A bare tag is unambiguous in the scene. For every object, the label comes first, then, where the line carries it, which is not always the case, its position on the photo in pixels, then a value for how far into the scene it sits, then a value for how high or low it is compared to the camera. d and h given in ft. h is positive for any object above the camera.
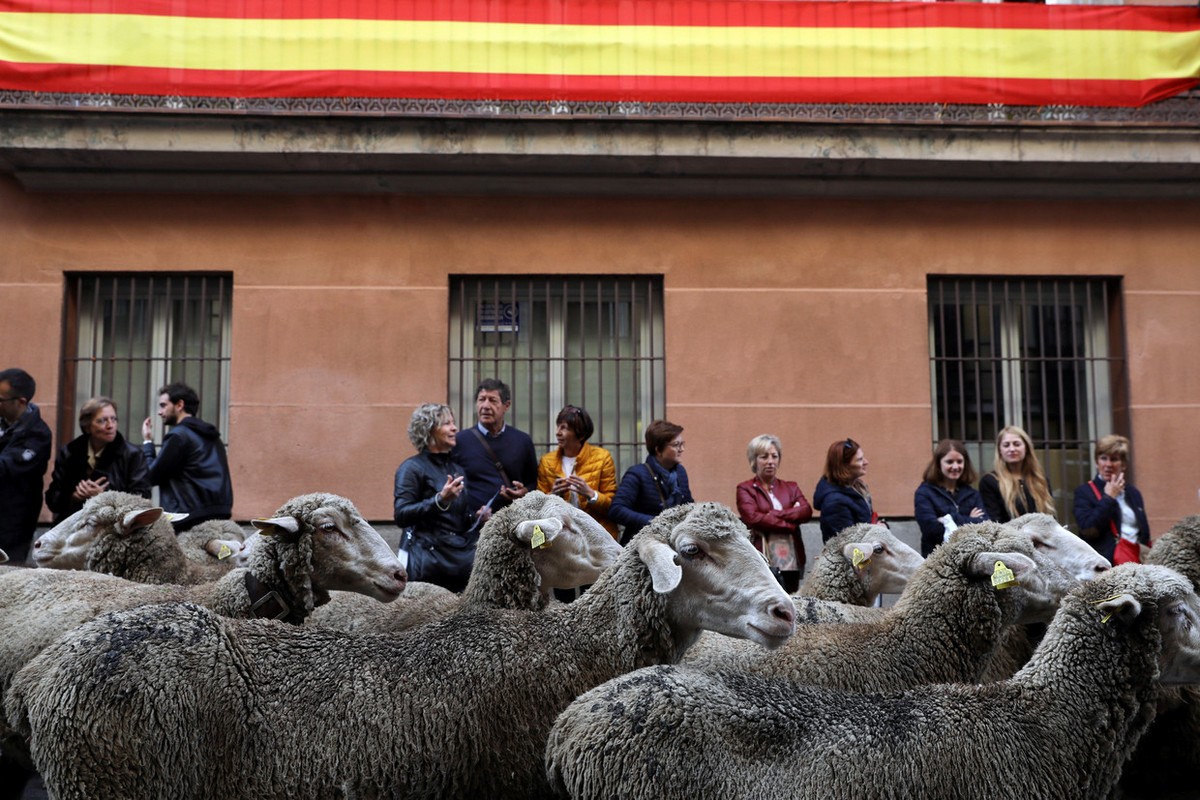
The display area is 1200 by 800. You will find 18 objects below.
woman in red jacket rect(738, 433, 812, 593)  23.13 -1.03
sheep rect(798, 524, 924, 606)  21.12 -2.01
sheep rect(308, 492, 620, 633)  16.99 -1.65
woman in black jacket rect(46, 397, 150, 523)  22.45 -0.04
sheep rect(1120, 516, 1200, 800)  16.12 -4.13
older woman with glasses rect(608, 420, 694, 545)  21.48 -0.44
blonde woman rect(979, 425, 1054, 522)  23.22 -0.48
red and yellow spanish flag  31.07 +11.29
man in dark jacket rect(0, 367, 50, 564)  22.09 +0.01
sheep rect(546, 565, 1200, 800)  10.19 -2.51
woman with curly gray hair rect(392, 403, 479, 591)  20.53 -0.89
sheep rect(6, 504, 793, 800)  10.47 -2.24
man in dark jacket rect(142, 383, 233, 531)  22.25 -0.06
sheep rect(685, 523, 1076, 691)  14.73 -2.32
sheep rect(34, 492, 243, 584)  19.12 -1.36
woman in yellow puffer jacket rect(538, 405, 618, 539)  22.56 -0.13
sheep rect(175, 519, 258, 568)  21.38 -1.51
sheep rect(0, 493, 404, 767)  14.88 -1.65
